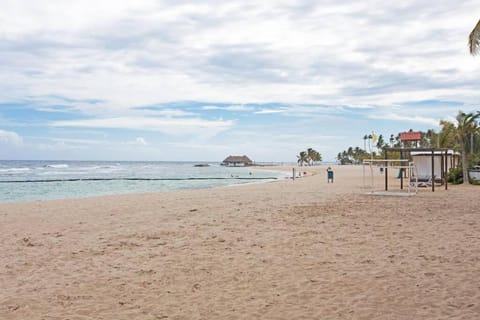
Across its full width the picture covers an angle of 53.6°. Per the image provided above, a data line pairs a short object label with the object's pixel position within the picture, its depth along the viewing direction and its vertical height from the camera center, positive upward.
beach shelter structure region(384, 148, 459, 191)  21.73 -0.05
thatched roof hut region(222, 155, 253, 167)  129.31 +1.57
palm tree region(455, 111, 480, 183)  22.64 +1.63
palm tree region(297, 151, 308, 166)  139.00 +2.27
